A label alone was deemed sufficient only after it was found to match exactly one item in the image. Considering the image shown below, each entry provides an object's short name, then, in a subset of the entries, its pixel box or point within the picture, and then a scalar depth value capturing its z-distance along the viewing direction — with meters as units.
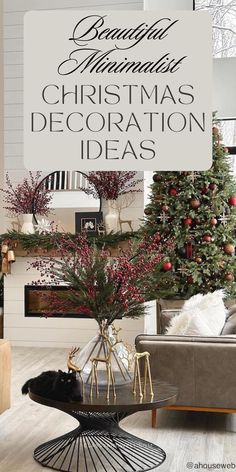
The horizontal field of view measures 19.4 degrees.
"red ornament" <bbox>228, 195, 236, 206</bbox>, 6.62
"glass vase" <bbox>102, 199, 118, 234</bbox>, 7.27
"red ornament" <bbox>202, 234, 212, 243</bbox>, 6.53
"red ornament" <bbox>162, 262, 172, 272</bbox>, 6.51
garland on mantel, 7.08
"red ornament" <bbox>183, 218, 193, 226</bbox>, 6.55
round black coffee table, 3.34
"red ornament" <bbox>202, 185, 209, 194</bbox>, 6.59
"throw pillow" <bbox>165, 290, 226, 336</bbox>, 4.38
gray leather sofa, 4.09
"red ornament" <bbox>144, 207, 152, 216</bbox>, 6.77
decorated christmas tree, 6.55
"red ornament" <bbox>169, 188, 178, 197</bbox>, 6.60
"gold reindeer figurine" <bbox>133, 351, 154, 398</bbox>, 3.49
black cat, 3.41
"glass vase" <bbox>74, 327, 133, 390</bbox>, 3.48
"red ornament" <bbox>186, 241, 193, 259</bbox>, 6.61
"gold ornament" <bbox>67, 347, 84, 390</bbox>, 3.49
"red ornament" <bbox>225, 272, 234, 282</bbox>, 6.54
